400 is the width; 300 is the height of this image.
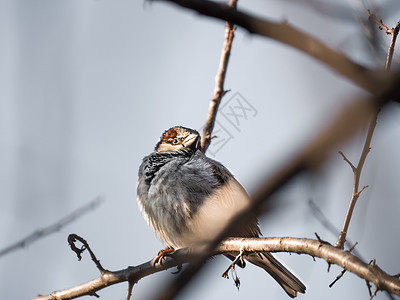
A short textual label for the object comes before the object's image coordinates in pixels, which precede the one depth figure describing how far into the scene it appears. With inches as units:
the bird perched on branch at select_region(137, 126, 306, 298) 366.0
